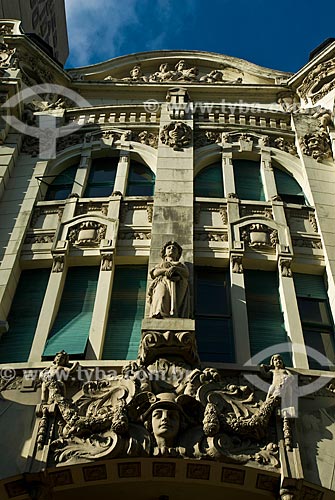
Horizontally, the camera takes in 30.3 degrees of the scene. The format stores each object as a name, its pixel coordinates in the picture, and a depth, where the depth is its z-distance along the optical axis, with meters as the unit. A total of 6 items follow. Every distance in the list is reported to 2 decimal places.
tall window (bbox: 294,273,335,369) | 13.72
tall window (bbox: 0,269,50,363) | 13.45
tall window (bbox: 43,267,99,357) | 13.18
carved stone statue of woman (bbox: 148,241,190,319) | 12.48
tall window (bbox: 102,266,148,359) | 13.38
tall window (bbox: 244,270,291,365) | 13.64
